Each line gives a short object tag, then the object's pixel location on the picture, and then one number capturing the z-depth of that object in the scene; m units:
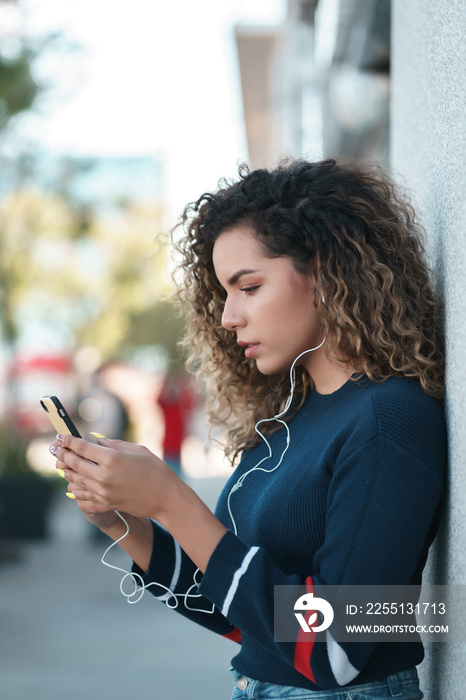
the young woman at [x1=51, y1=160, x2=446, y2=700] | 1.39
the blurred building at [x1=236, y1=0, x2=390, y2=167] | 5.43
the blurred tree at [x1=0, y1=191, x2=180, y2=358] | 11.59
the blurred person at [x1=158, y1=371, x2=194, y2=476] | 9.78
